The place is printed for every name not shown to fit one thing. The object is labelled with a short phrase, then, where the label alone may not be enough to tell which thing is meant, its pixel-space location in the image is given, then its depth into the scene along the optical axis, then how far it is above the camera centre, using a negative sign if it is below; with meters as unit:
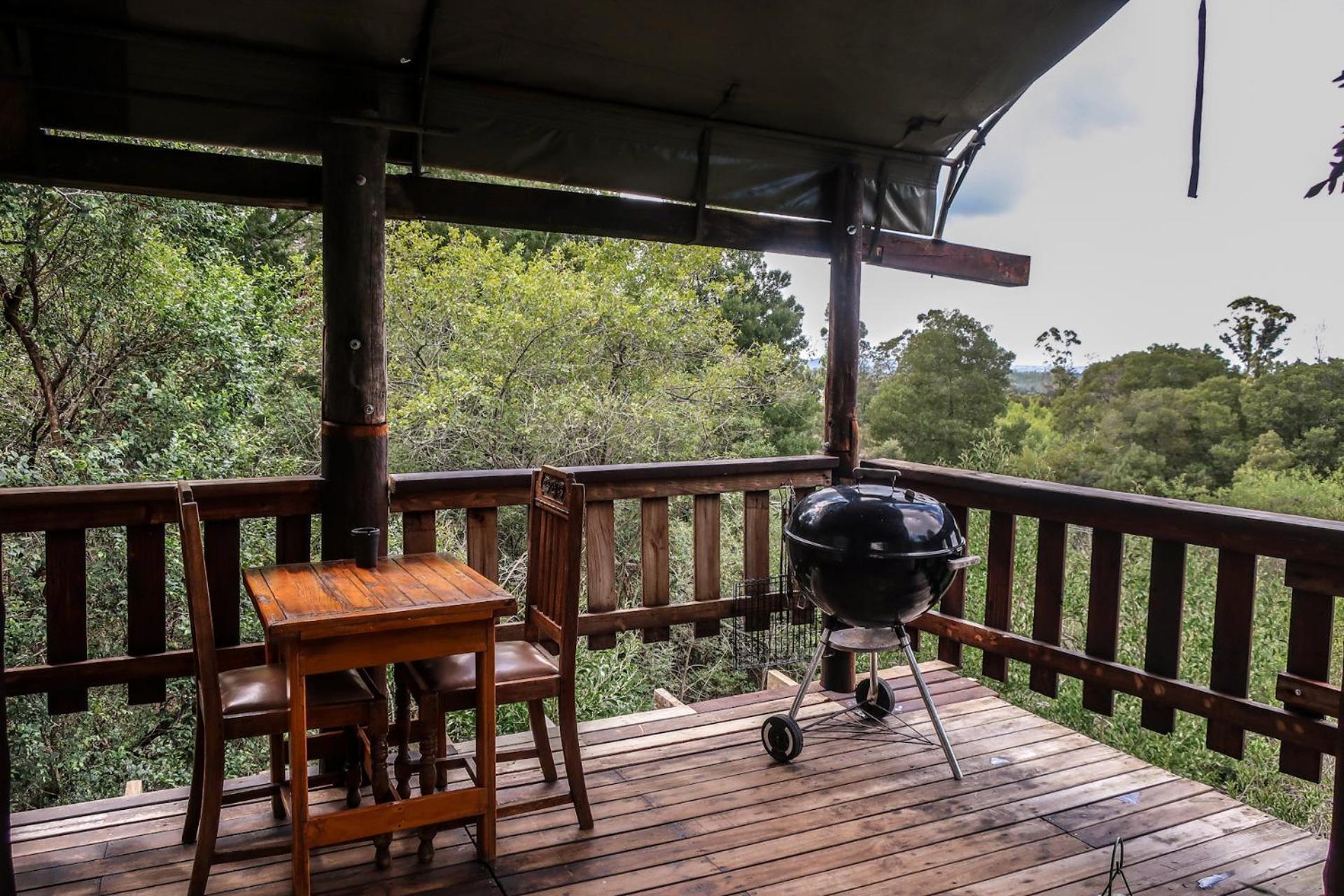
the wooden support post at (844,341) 3.56 +0.26
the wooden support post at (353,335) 2.63 +0.17
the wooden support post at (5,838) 1.85 -1.00
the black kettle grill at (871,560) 2.62 -0.49
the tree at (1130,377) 12.00 +0.47
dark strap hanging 2.23 +0.81
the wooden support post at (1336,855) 1.19 -0.62
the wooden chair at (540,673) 2.26 -0.77
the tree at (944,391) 13.28 +0.20
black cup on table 2.44 -0.45
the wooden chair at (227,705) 1.97 -0.77
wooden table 1.95 -0.59
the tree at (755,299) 11.57 +1.45
